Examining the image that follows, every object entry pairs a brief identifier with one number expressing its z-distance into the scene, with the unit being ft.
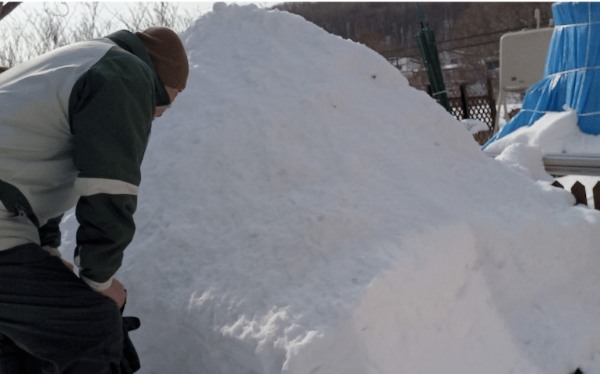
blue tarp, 24.63
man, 5.88
